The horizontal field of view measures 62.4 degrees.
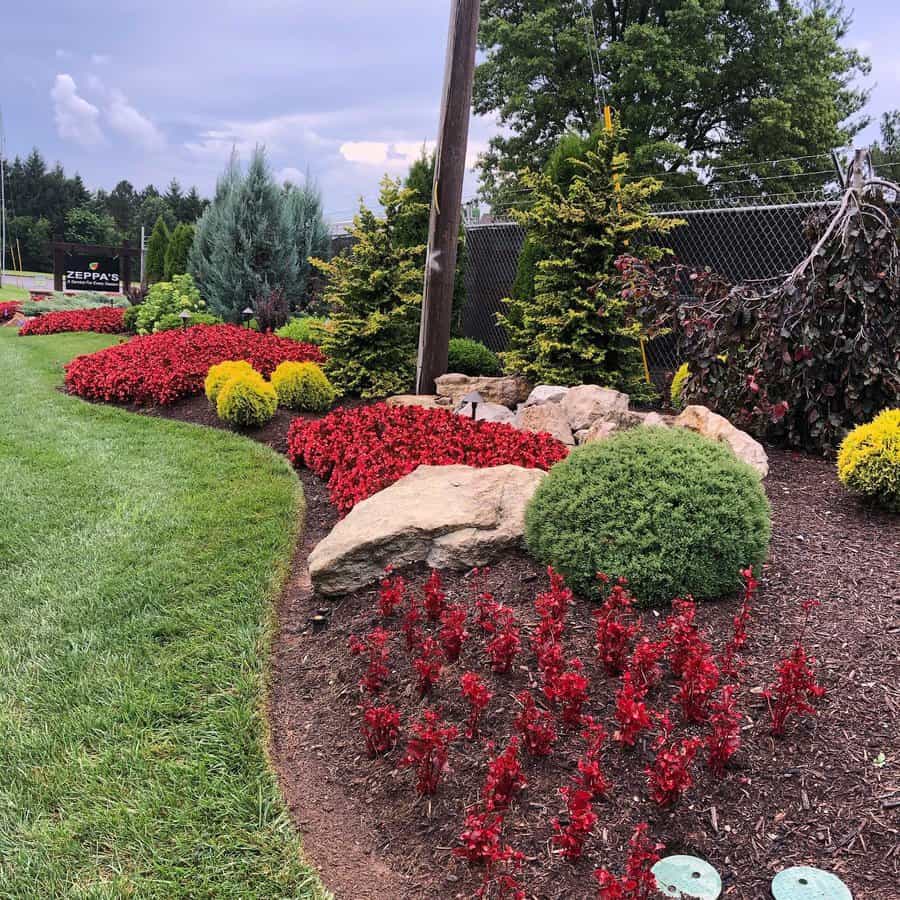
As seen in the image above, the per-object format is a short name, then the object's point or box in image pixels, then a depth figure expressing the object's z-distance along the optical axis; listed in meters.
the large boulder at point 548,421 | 5.61
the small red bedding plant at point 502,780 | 2.00
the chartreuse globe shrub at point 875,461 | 3.89
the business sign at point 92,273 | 26.19
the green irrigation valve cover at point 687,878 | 1.81
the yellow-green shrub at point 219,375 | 6.97
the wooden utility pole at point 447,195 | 6.64
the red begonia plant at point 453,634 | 2.68
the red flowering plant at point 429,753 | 2.13
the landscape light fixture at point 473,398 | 5.31
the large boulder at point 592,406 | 5.60
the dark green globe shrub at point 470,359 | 8.94
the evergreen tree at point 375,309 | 7.70
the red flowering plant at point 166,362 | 7.77
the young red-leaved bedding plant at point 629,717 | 2.14
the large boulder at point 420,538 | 3.39
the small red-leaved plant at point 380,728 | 2.36
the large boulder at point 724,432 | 4.52
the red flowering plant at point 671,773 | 1.97
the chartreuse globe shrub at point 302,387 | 6.90
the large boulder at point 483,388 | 7.19
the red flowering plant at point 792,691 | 2.23
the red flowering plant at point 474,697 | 2.30
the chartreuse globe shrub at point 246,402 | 6.42
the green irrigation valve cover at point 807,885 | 1.79
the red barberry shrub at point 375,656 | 2.62
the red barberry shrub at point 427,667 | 2.53
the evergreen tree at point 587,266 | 7.23
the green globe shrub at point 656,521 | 2.97
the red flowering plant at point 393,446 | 4.52
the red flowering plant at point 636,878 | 1.65
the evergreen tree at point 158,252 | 20.55
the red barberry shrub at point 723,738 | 2.09
